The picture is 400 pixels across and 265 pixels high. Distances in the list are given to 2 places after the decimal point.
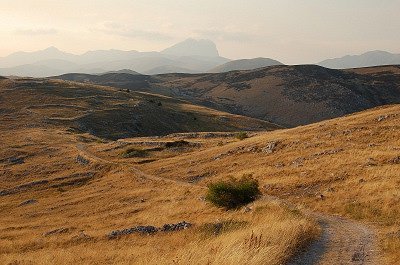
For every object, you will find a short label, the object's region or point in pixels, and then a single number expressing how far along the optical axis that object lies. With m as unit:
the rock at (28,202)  48.96
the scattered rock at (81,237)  26.89
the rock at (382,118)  47.81
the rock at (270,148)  47.53
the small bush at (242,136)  66.78
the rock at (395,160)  31.80
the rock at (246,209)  25.55
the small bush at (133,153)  63.83
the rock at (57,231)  31.42
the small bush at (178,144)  66.81
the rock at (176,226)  24.30
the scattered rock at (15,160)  69.44
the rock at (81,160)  63.10
